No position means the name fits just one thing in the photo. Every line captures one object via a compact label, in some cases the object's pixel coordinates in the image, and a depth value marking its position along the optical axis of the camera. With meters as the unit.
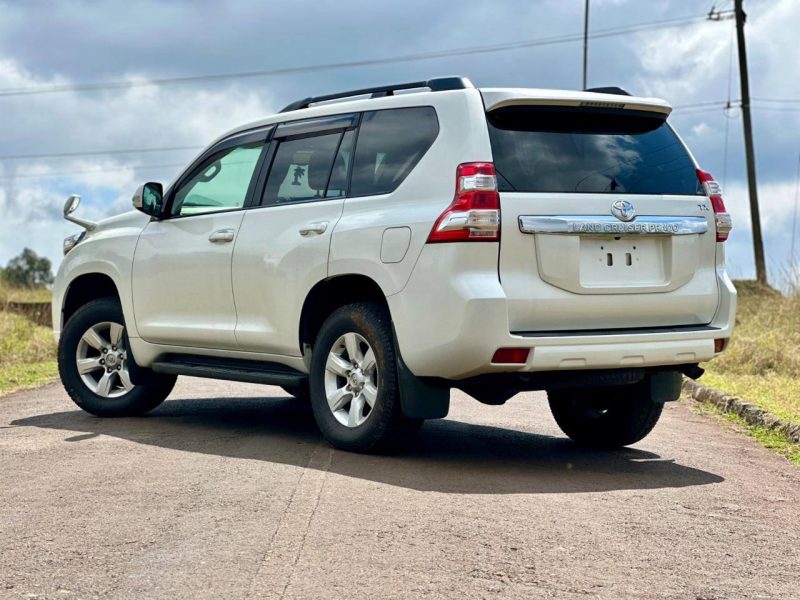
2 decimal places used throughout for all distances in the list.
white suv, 6.93
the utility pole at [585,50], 40.19
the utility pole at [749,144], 32.69
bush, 28.20
